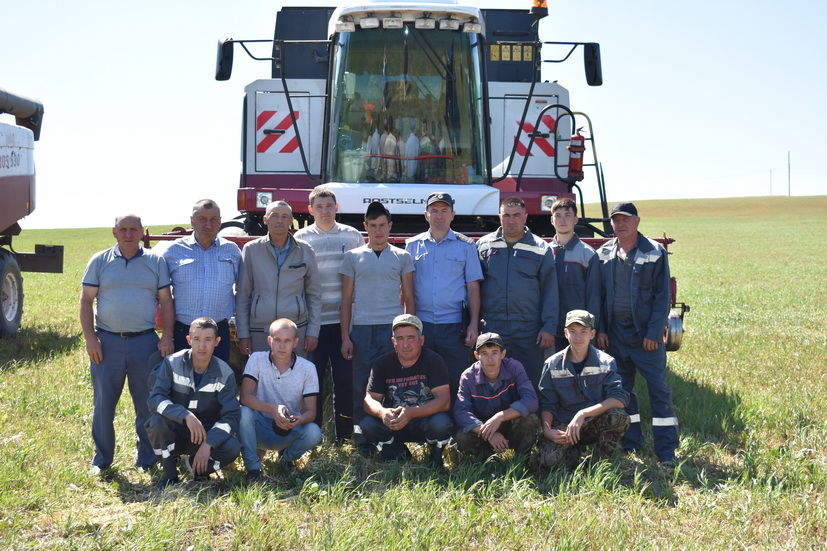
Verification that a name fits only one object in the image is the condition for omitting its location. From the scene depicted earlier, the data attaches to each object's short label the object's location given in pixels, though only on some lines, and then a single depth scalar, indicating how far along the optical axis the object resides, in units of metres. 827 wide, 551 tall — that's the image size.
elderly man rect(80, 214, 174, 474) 5.75
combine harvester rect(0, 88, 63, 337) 12.02
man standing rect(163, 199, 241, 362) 6.00
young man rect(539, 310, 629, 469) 5.76
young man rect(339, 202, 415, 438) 6.24
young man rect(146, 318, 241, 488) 5.48
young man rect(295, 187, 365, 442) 6.55
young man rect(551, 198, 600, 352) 6.57
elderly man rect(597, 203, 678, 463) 6.20
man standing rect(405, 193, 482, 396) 6.36
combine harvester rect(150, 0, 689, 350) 8.23
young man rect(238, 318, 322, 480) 5.77
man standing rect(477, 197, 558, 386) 6.34
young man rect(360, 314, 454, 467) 5.88
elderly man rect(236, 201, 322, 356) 6.17
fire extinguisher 9.23
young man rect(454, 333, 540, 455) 5.84
